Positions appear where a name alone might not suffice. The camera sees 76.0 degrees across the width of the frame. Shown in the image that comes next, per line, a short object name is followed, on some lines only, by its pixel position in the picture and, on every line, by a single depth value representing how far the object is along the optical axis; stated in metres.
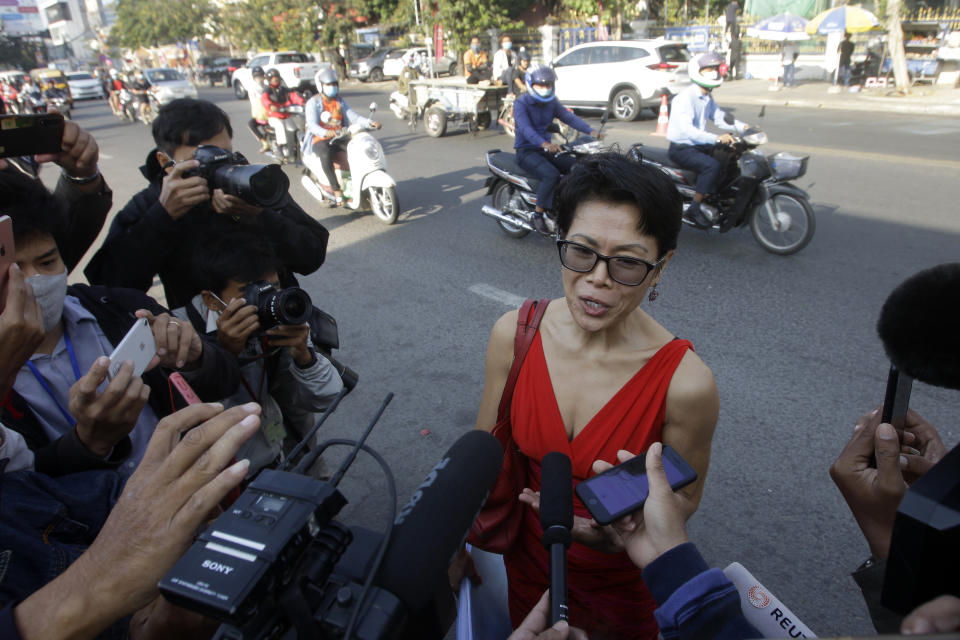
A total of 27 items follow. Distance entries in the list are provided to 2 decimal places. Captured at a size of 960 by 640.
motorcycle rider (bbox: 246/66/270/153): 11.53
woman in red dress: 1.62
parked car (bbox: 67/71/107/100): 33.75
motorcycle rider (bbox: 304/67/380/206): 7.89
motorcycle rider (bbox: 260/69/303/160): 11.10
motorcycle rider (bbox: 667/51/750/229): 5.90
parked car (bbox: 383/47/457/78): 18.58
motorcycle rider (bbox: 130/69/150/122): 19.47
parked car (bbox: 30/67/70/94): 28.64
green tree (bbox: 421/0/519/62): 22.06
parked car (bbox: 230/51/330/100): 24.19
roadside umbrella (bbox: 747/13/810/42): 17.27
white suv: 13.10
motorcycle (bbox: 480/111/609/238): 6.32
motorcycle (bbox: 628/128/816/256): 5.60
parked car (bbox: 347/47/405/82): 28.28
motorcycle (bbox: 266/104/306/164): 11.26
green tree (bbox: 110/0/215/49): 53.03
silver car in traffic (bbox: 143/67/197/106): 23.64
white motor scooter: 7.36
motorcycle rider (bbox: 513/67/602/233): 6.18
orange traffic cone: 11.93
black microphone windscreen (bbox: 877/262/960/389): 0.92
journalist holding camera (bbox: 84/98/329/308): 2.25
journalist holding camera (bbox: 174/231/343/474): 1.99
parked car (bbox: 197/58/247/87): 37.34
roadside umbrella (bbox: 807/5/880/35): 15.27
